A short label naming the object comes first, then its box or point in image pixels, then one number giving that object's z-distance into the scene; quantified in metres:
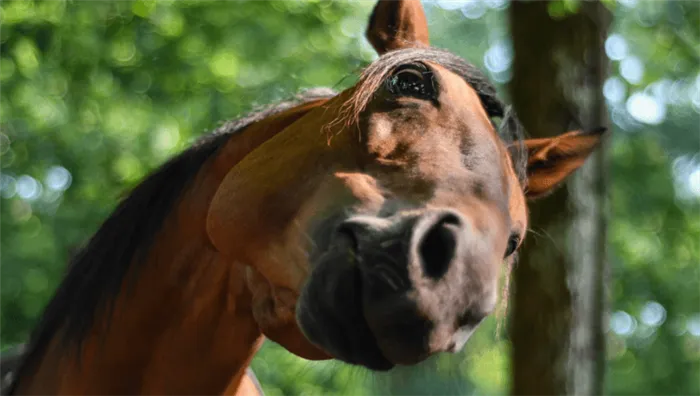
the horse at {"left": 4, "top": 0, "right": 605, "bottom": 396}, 2.54
